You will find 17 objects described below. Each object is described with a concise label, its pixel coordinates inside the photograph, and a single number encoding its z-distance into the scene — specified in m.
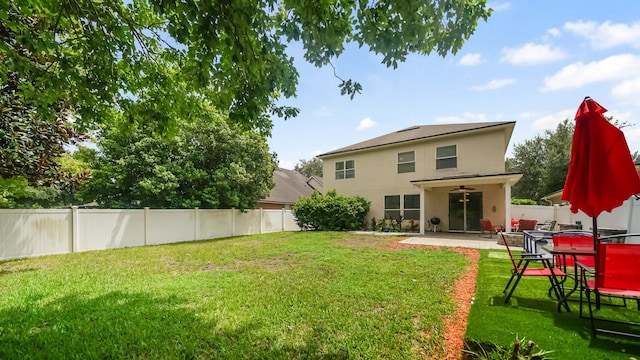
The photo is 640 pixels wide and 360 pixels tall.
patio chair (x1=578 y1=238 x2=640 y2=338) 3.19
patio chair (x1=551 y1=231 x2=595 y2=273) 4.48
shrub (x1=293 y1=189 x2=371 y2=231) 16.83
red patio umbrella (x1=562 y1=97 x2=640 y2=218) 3.42
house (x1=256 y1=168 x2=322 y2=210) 23.80
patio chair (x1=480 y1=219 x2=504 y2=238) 12.45
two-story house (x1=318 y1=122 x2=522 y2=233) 13.70
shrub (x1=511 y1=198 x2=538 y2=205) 21.27
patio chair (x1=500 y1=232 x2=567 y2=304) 3.99
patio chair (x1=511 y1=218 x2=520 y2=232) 13.60
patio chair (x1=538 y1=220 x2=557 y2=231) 12.65
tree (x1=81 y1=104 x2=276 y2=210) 12.75
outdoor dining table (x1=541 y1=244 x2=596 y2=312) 3.52
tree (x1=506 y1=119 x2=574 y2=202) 29.14
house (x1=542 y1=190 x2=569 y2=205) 19.60
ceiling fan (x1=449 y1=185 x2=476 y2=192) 14.43
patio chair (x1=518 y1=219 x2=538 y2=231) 12.22
